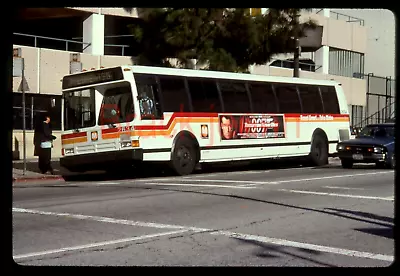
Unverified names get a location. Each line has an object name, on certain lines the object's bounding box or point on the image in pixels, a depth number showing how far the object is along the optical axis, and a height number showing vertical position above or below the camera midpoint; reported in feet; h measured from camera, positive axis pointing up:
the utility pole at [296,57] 76.64 +8.38
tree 69.21 +9.79
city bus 54.65 +0.11
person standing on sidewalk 58.39 -2.36
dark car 65.67 -3.01
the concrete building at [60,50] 76.28 +9.18
